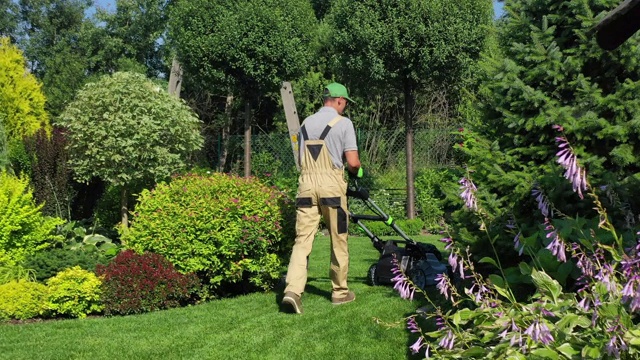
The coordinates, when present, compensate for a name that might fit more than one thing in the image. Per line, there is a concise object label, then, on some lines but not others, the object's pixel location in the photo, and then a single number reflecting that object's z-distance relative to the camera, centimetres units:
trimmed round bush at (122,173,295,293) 630
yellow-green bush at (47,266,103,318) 597
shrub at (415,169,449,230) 1431
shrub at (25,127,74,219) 896
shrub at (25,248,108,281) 684
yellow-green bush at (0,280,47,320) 596
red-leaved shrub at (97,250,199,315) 599
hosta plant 270
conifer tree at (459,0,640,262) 405
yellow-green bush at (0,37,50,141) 1464
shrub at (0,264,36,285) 660
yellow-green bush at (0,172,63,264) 696
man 563
